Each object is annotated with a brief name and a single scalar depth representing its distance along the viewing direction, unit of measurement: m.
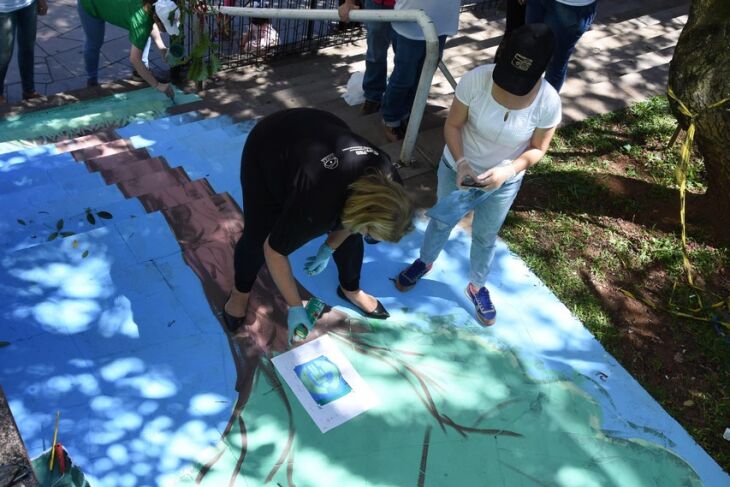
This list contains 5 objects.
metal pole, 3.74
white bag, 5.21
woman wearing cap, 2.73
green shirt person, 5.05
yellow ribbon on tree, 3.61
